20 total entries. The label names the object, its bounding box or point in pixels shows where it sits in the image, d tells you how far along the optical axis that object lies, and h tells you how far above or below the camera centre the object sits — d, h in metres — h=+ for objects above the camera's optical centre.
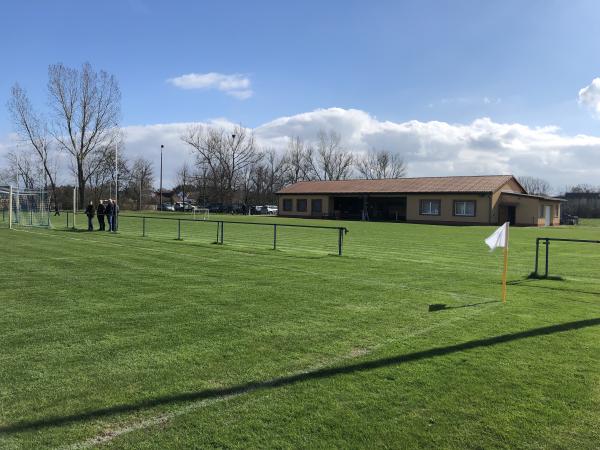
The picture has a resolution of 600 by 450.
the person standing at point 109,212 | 25.39 -0.62
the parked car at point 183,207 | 90.28 -1.04
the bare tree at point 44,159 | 69.28 +5.51
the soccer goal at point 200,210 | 79.34 -1.38
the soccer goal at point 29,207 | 31.30 -0.59
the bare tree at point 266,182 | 97.32 +4.12
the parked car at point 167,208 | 90.81 -1.30
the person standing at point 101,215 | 26.08 -0.79
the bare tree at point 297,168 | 99.38 +7.03
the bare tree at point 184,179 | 99.81 +4.45
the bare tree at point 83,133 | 66.17 +8.94
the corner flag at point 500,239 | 8.98 -0.57
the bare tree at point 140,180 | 94.21 +3.95
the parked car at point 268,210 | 80.48 -1.16
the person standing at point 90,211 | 26.33 -0.63
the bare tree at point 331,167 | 99.00 +7.33
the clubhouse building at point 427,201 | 49.28 +0.49
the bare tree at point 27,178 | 62.31 +2.55
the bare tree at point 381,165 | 101.19 +8.03
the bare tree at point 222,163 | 86.81 +6.79
